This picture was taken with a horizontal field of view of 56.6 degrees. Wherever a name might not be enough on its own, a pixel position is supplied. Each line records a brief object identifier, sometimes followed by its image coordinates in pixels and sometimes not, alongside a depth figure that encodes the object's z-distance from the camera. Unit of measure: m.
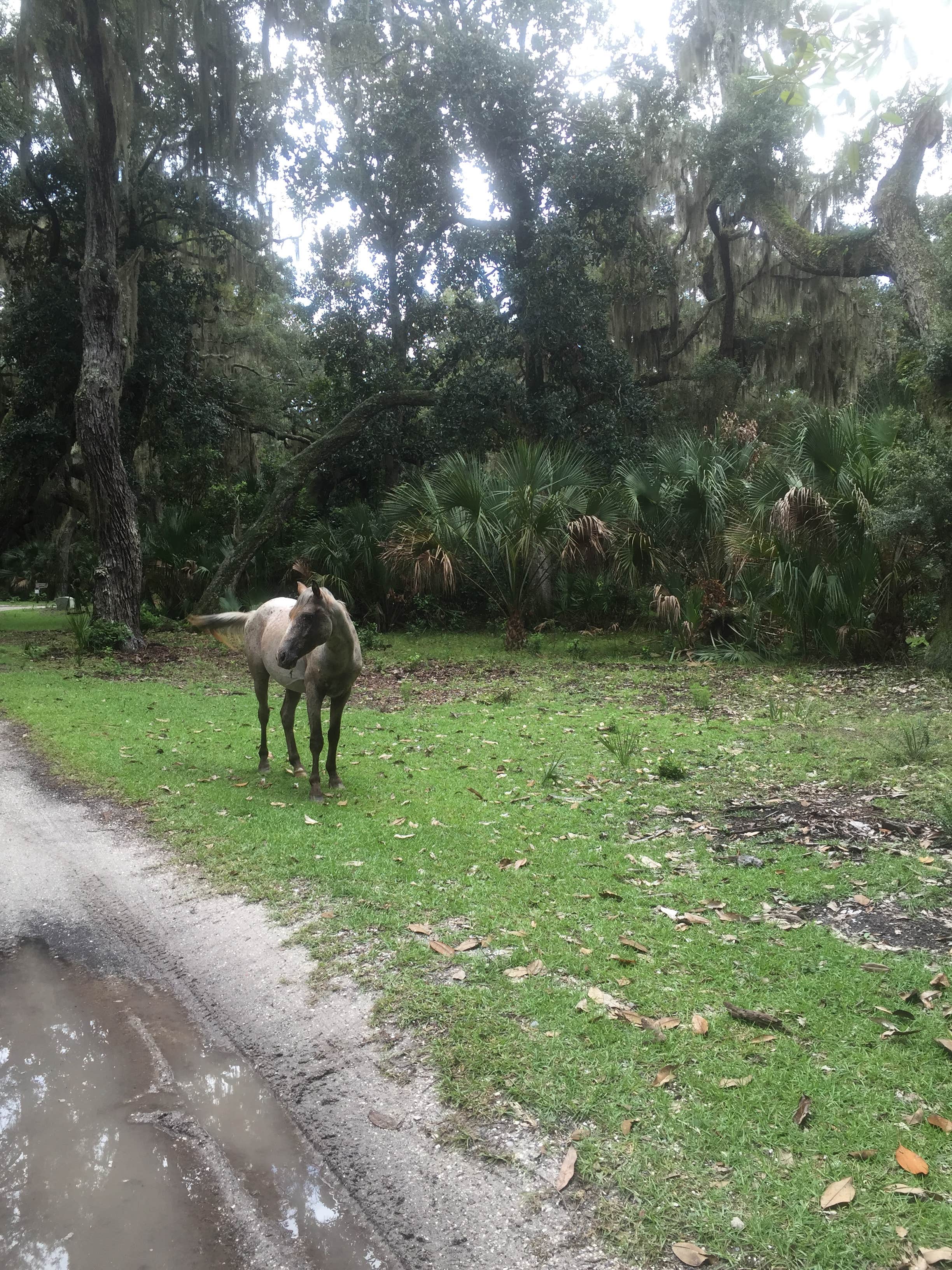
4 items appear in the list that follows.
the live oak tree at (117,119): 15.09
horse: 6.32
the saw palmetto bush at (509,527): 14.46
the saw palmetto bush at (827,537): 11.89
